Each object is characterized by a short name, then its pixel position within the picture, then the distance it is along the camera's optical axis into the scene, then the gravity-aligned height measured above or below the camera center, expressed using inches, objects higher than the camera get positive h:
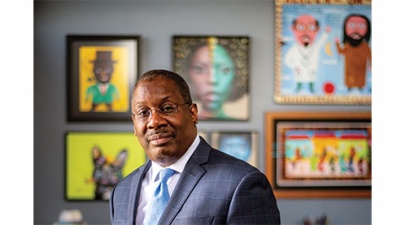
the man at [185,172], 50.8 -6.0
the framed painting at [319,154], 145.2 -11.8
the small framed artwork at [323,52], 145.3 +14.0
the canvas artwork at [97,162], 142.4 -13.7
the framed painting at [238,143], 143.9 -9.0
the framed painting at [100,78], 142.2 +7.0
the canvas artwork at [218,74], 142.9 +8.2
